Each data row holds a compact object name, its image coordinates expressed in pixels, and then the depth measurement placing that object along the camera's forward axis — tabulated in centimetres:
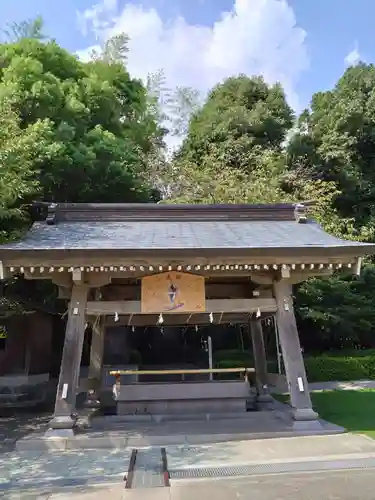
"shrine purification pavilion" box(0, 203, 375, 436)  795
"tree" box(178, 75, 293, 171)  2255
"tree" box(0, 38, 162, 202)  1342
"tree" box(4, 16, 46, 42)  1736
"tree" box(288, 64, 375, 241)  2130
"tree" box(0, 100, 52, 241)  908
